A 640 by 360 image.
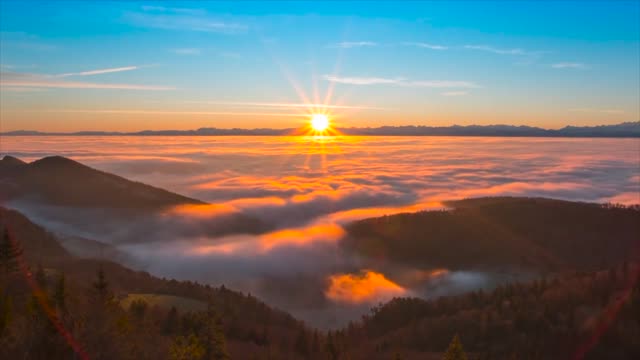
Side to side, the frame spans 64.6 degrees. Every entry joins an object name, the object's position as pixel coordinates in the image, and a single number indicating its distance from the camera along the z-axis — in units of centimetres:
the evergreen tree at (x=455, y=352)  6881
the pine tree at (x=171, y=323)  11936
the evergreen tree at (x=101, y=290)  7296
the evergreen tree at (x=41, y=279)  9199
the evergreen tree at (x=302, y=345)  14995
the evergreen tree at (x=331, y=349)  14085
